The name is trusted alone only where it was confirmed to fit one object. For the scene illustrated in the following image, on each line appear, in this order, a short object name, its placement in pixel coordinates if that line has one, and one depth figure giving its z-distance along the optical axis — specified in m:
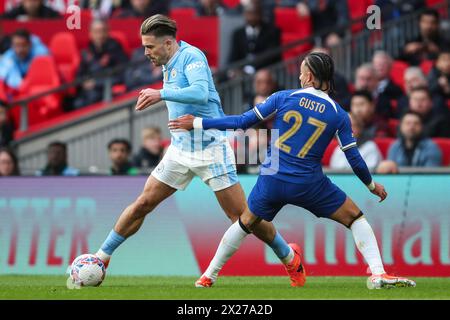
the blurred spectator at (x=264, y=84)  16.36
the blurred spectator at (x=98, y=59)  18.55
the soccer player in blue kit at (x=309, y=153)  9.68
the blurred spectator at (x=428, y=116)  15.63
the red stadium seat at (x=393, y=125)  15.88
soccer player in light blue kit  10.32
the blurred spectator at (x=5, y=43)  19.70
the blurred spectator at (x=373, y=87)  16.48
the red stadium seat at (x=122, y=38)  19.28
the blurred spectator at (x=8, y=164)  14.80
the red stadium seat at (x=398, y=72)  17.78
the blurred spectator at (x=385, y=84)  16.50
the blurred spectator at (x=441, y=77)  16.36
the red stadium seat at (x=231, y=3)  20.59
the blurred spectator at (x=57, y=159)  15.16
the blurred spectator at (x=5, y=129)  16.81
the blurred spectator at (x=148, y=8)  19.66
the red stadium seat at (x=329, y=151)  15.17
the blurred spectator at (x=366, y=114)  15.34
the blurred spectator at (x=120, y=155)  14.80
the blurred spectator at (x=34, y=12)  20.36
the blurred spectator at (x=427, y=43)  17.77
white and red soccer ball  10.38
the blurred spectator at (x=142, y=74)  18.22
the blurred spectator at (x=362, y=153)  14.59
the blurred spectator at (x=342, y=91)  16.14
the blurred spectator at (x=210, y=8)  19.67
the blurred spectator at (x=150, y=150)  15.49
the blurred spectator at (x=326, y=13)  19.33
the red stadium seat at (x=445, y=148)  15.12
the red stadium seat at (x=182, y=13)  19.39
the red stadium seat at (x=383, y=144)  15.24
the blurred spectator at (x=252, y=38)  18.28
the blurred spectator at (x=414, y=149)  14.59
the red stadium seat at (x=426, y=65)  17.50
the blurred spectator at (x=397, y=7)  18.33
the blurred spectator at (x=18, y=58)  18.83
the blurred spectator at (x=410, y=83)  16.28
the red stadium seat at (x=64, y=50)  19.53
